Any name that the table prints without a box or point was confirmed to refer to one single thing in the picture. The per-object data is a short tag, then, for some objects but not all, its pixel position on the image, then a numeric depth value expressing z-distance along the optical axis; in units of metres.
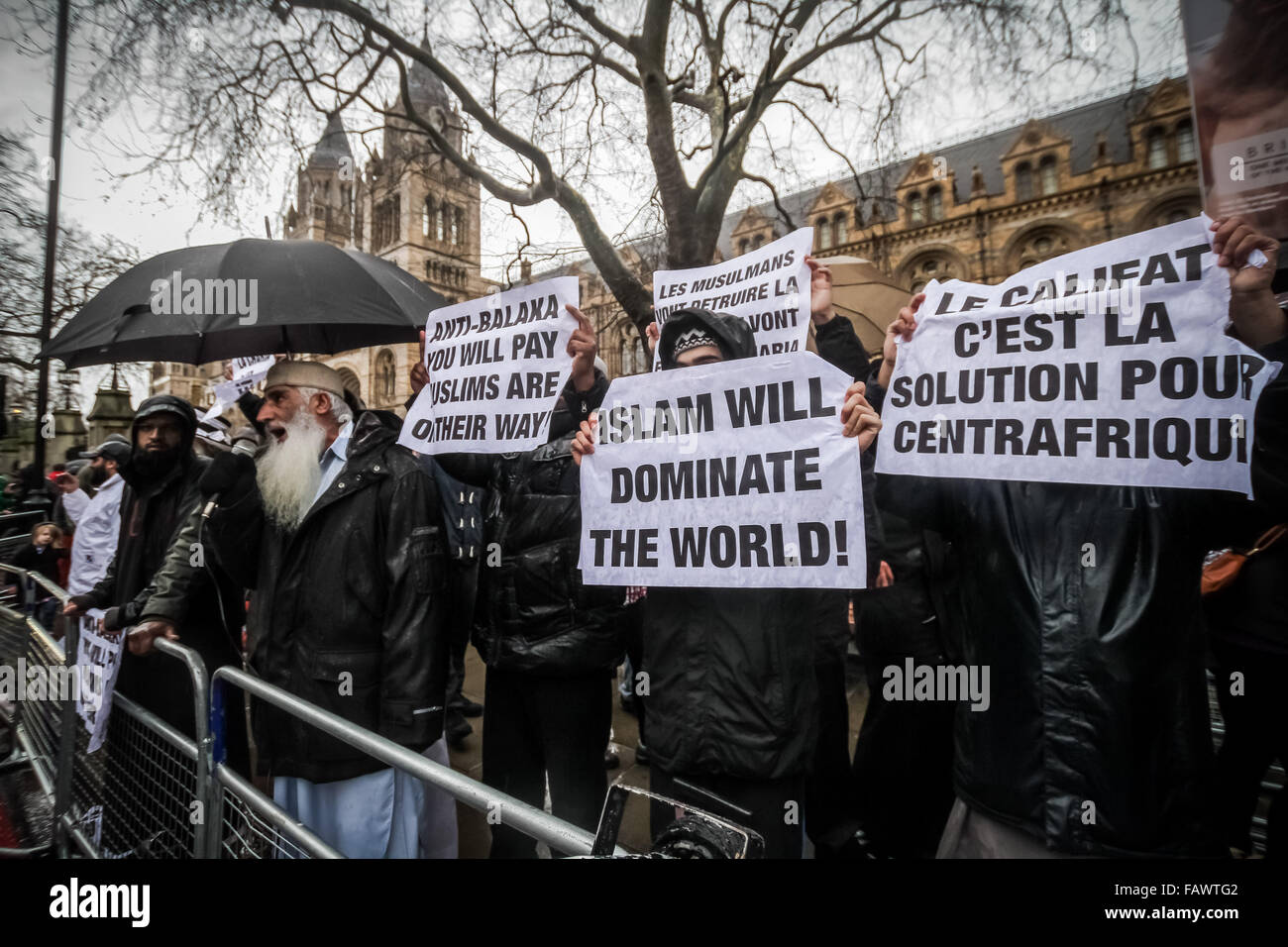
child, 5.02
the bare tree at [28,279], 5.13
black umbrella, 2.68
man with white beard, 2.11
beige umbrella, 4.84
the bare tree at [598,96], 6.62
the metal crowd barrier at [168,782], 1.40
